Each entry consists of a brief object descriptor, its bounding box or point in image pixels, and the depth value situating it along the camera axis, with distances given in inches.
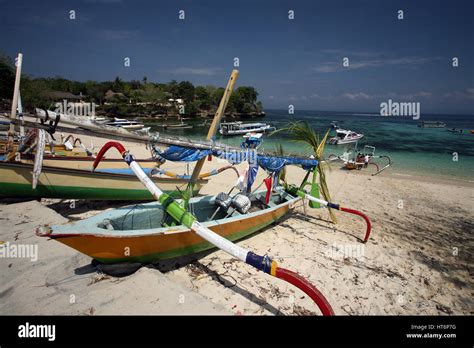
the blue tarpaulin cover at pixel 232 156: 173.3
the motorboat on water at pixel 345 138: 1114.1
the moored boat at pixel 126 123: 1269.2
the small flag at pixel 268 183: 239.9
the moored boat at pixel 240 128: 1421.0
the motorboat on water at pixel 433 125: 2353.6
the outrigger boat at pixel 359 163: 624.7
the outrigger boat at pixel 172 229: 125.0
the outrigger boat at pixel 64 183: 252.7
